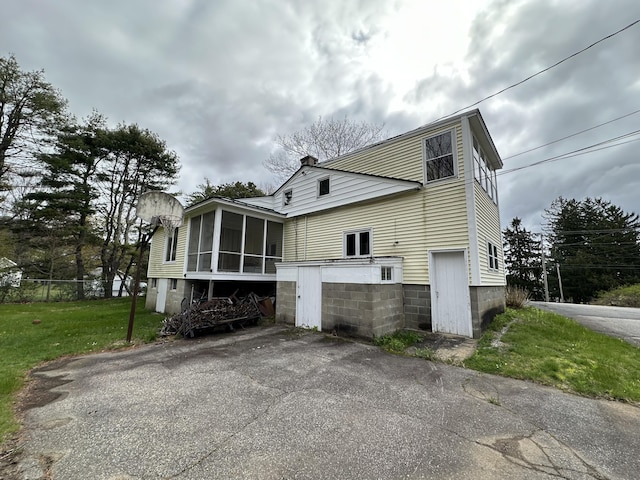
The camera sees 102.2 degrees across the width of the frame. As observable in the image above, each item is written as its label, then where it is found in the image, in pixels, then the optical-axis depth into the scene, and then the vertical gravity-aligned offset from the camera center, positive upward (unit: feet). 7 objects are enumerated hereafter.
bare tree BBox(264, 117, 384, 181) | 62.54 +33.99
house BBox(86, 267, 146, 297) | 60.80 -2.66
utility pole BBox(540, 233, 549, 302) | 88.58 +3.56
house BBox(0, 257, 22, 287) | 48.79 -0.18
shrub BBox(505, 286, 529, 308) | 39.52 -2.90
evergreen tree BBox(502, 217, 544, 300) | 120.57 +9.10
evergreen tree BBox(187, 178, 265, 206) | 78.38 +26.60
